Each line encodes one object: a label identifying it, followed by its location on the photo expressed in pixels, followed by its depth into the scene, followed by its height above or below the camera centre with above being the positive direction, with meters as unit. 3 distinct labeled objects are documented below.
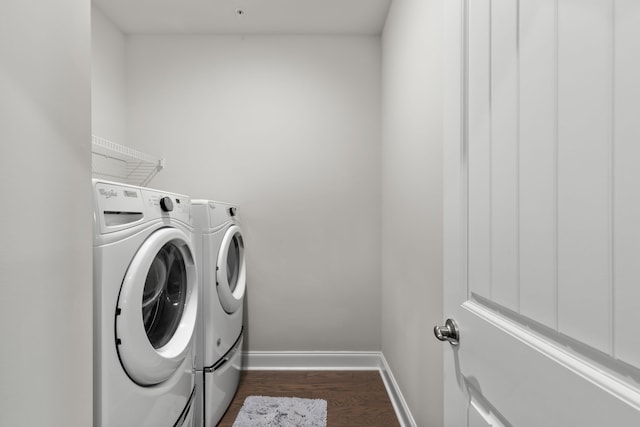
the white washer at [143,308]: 0.91 -0.34
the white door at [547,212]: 0.35 +0.00
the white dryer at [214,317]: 1.60 -0.56
